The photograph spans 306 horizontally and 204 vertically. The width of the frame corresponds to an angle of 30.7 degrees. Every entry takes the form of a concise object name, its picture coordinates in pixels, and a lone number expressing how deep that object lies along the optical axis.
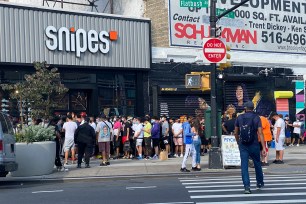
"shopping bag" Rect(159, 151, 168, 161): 21.61
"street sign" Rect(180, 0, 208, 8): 16.98
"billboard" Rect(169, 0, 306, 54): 28.61
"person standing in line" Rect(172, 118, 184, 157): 23.52
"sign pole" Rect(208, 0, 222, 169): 17.12
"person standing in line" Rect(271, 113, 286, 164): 18.83
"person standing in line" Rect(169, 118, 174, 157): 23.91
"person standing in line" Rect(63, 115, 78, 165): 19.34
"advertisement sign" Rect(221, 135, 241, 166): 17.25
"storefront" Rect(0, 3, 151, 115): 23.69
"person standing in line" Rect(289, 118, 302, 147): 30.08
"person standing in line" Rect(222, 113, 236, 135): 19.53
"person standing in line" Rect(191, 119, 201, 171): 16.73
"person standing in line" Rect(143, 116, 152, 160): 22.45
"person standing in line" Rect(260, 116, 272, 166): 17.94
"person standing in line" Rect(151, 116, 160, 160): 22.61
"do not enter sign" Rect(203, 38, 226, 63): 17.16
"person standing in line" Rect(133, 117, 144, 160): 22.44
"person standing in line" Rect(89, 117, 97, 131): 22.13
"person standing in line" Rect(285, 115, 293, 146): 29.63
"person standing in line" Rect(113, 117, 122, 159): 23.02
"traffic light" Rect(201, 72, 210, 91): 17.70
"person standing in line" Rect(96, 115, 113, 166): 19.23
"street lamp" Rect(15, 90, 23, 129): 21.02
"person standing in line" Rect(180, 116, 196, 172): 16.70
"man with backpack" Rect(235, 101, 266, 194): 11.60
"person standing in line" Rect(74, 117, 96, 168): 18.45
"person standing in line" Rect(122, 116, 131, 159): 22.83
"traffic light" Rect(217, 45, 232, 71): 17.94
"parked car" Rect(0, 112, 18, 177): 14.03
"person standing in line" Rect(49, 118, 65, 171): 18.16
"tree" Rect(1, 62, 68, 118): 20.84
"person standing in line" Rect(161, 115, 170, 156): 23.17
